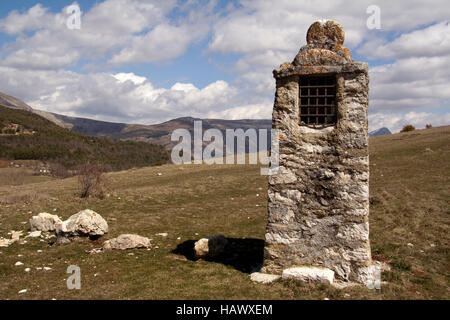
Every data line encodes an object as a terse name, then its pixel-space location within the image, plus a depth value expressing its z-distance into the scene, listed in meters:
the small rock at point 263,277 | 7.48
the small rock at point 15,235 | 11.07
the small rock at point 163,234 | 11.95
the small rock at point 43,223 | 12.04
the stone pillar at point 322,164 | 7.35
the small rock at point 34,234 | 11.38
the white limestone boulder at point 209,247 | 9.35
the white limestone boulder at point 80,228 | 10.75
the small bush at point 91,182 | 19.08
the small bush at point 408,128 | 45.77
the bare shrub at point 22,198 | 17.47
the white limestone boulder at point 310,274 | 7.18
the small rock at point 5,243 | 10.42
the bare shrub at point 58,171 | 53.03
